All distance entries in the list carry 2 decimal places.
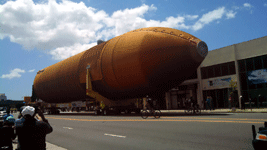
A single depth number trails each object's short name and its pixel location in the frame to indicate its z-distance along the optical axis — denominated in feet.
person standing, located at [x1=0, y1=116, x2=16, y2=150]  16.28
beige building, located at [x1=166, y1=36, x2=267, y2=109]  85.51
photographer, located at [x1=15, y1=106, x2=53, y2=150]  12.58
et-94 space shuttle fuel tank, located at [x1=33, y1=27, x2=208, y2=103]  57.82
